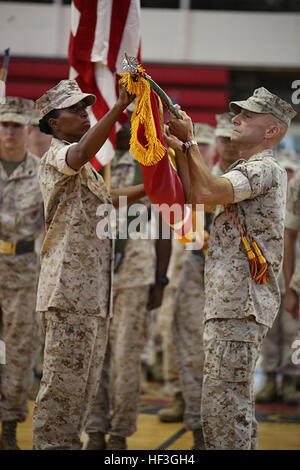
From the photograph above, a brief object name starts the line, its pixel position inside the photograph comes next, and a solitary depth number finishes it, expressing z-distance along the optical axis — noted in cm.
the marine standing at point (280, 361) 1088
